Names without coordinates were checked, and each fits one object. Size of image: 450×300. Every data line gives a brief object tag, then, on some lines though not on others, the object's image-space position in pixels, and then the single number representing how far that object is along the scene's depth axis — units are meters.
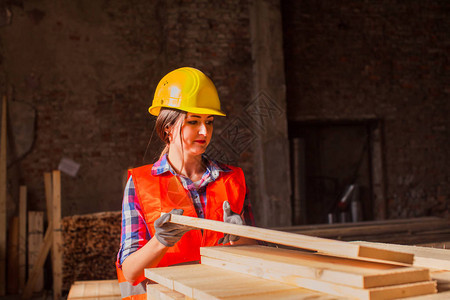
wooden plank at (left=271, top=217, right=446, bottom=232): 4.29
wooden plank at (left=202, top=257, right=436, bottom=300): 0.95
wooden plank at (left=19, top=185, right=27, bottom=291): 5.72
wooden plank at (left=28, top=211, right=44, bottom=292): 5.75
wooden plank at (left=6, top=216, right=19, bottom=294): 5.75
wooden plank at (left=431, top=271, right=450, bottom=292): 1.08
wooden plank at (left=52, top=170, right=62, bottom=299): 5.23
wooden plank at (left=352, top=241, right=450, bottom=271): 1.32
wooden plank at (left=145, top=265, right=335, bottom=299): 1.05
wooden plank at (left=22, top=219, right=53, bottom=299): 5.50
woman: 1.85
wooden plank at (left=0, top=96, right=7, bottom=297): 5.66
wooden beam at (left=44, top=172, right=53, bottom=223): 5.73
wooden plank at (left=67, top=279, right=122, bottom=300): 3.29
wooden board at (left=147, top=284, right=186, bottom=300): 1.27
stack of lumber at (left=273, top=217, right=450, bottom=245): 4.07
